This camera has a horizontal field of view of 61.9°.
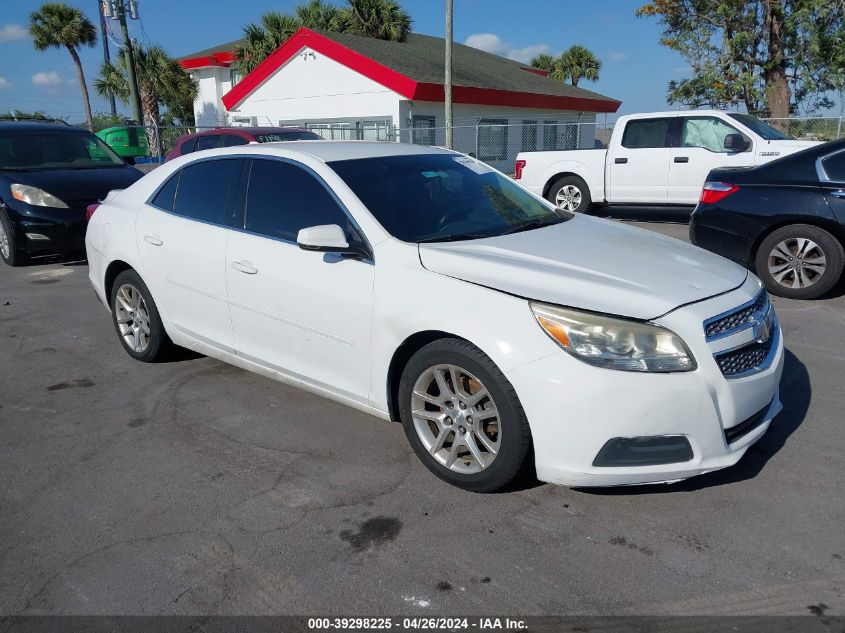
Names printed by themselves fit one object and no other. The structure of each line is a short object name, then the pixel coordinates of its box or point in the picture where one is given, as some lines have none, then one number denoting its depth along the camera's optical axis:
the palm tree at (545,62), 46.81
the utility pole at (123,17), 18.89
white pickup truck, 10.90
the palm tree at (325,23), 31.39
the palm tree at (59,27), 40.09
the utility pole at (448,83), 18.45
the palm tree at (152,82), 31.91
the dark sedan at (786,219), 6.34
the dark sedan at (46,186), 8.59
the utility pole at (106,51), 39.13
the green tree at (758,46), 22.30
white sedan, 2.91
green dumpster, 20.02
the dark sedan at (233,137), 13.08
